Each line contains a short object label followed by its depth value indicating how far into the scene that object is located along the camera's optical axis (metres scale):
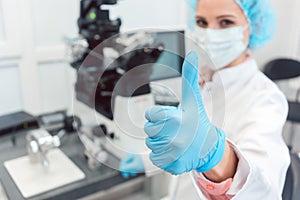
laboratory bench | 0.92
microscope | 0.89
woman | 0.50
